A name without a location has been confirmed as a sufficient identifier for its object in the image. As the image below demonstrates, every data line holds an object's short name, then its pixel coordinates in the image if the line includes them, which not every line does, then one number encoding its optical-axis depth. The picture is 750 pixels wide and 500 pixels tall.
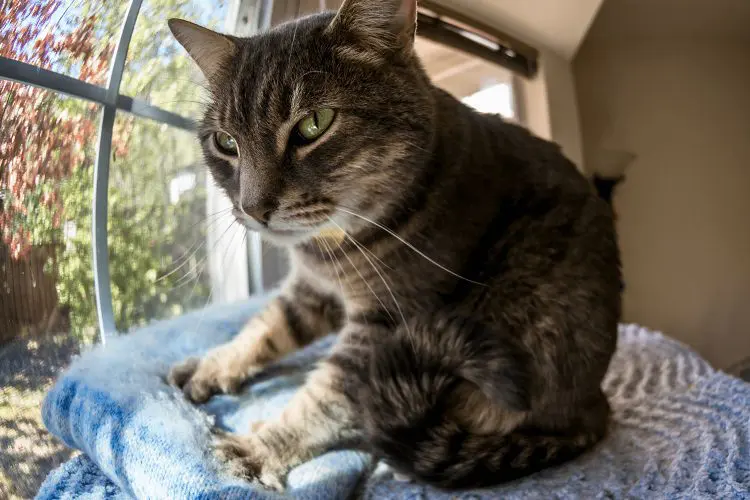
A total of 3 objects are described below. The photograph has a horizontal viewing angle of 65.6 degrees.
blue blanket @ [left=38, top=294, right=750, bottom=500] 0.26
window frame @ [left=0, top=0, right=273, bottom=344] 0.28
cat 0.27
